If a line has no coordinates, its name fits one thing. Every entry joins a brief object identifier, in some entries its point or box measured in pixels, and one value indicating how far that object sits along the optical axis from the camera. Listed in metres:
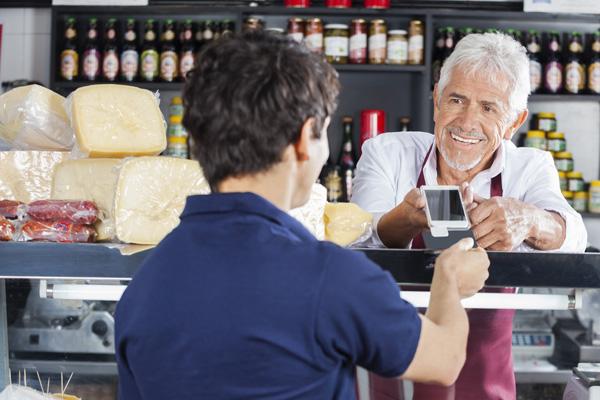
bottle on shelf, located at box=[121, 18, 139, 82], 3.82
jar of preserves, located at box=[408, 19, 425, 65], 3.74
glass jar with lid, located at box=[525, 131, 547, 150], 3.87
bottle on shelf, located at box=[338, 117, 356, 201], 3.86
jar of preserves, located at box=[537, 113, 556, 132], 3.95
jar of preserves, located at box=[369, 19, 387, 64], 3.75
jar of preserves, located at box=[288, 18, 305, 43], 3.76
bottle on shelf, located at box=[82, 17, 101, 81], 3.82
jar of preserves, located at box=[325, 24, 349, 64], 3.75
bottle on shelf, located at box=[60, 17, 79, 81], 3.80
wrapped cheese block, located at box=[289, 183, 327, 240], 1.37
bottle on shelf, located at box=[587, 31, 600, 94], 3.85
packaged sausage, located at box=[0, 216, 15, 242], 1.34
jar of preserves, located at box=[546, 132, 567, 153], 3.92
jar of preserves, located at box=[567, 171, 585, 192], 3.94
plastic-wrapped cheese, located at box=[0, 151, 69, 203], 1.58
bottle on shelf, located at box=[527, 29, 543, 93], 3.85
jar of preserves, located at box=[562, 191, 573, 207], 3.94
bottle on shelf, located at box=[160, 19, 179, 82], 3.80
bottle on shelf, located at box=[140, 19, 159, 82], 3.82
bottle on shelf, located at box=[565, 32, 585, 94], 3.87
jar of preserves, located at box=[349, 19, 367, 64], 3.76
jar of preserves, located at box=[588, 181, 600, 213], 3.89
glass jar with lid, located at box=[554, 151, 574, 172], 3.94
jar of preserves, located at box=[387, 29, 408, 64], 3.73
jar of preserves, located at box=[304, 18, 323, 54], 3.73
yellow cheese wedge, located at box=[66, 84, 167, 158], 1.50
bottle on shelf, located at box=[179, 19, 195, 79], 3.83
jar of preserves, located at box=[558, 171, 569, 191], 3.95
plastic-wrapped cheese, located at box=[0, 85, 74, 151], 1.59
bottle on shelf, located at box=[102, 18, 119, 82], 3.82
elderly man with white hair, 1.56
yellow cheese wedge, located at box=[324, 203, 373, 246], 1.43
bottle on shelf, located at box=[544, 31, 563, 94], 3.86
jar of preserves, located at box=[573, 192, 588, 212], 3.93
